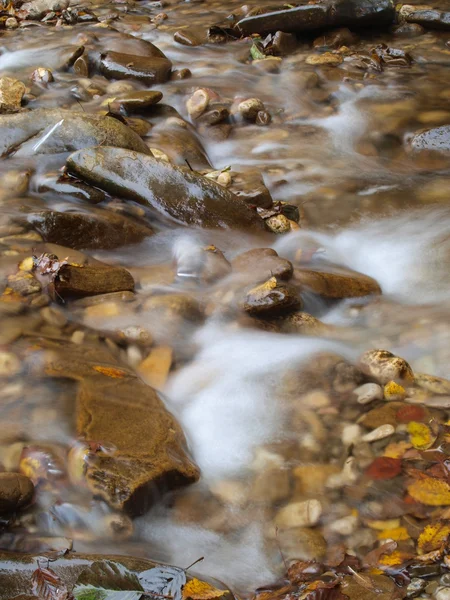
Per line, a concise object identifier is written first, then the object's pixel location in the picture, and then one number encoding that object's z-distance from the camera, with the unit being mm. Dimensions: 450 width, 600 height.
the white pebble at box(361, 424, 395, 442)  3145
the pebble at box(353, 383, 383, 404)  3391
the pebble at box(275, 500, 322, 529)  2742
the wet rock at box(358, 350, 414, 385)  3500
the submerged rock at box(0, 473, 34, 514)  2486
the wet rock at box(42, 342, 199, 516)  2629
